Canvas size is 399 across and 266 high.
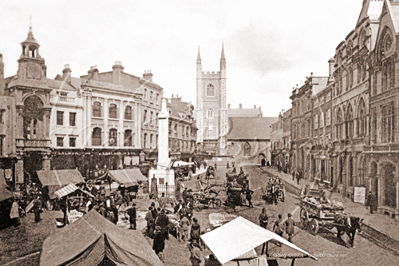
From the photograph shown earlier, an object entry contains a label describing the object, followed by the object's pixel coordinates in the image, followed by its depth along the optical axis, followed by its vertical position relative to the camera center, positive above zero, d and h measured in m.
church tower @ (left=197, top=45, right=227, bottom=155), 63.59 +7.36
